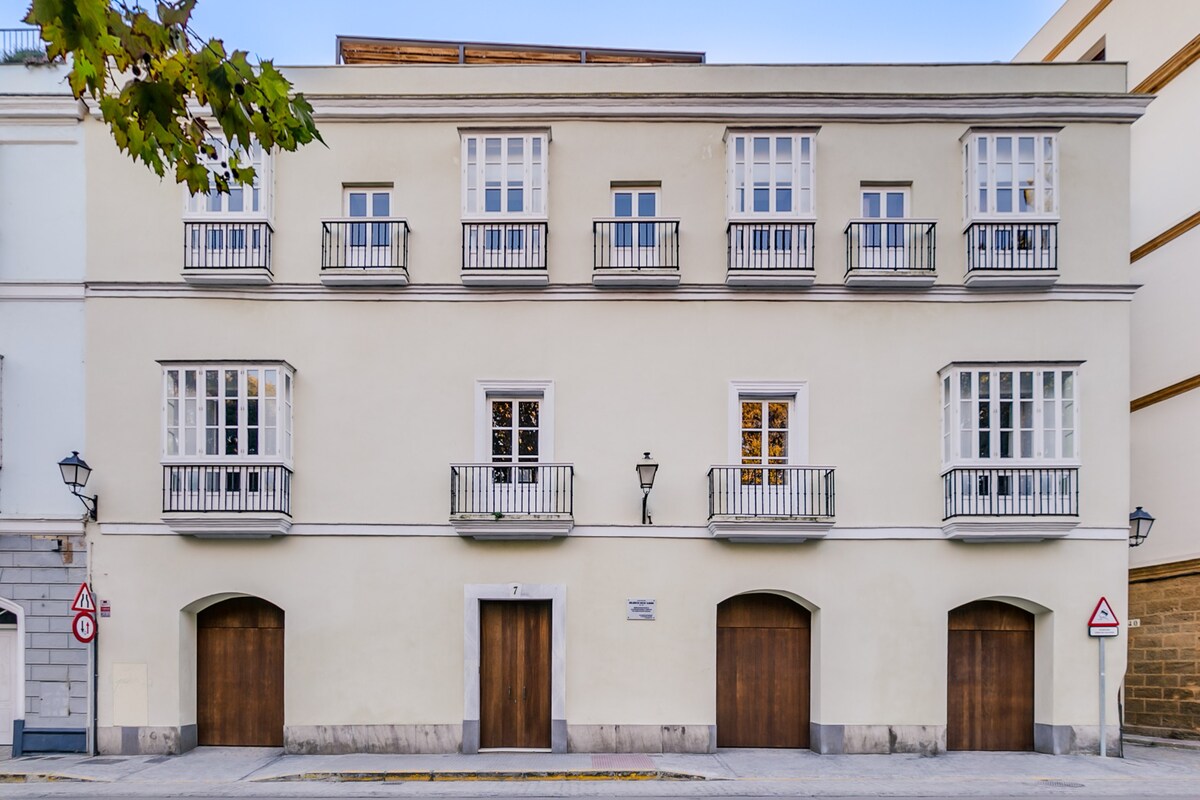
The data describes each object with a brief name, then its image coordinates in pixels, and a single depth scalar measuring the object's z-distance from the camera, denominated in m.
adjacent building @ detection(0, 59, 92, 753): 13.60
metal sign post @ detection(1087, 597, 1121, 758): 13.33
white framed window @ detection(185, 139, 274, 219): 13.89
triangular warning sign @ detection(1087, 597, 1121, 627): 13.32
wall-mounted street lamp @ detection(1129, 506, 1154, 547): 13.66
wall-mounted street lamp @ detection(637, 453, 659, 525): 13.24
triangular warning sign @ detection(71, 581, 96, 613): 13.30
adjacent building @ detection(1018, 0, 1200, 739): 15.78
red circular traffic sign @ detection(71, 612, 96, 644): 13.30
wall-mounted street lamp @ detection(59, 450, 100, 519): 13.30
